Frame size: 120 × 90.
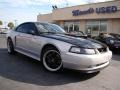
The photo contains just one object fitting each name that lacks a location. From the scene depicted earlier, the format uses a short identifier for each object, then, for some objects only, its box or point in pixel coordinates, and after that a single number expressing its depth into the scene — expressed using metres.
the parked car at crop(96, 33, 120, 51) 5.26
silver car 2.32
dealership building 11.20
